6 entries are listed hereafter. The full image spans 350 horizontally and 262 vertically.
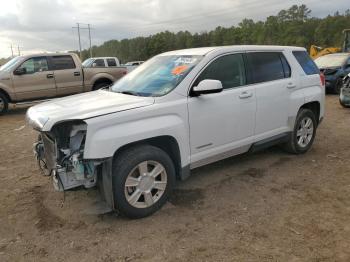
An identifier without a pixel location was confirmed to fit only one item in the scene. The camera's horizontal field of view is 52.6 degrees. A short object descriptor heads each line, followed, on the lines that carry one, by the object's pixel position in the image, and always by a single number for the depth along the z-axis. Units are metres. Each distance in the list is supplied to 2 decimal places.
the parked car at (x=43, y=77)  11.20
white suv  3.57
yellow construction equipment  21.84
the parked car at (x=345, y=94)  10.01
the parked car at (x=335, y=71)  13.49
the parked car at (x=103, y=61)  18.05
